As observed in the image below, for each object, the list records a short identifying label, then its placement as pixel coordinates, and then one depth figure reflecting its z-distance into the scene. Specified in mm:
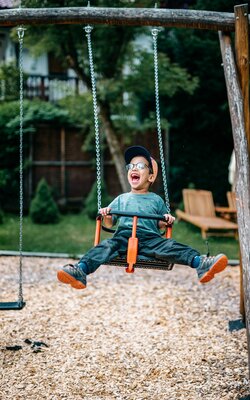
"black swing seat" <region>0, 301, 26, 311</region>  4215
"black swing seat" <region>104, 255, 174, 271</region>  4109
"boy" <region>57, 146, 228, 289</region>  3959
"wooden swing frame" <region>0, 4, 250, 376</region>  4484
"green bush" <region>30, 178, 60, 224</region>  12297
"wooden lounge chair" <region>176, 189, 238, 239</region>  10693
